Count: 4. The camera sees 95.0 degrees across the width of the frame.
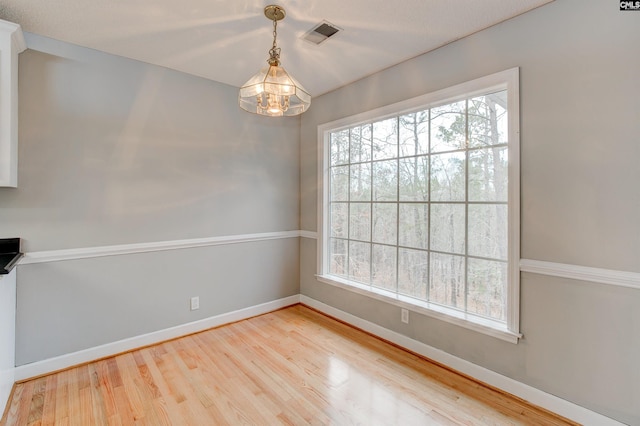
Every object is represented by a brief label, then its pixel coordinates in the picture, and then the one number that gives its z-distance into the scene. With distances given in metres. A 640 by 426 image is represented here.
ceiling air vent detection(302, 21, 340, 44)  2.09
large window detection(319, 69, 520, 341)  2.08
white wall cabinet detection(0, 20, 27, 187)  1.84
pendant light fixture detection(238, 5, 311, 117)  1.62
